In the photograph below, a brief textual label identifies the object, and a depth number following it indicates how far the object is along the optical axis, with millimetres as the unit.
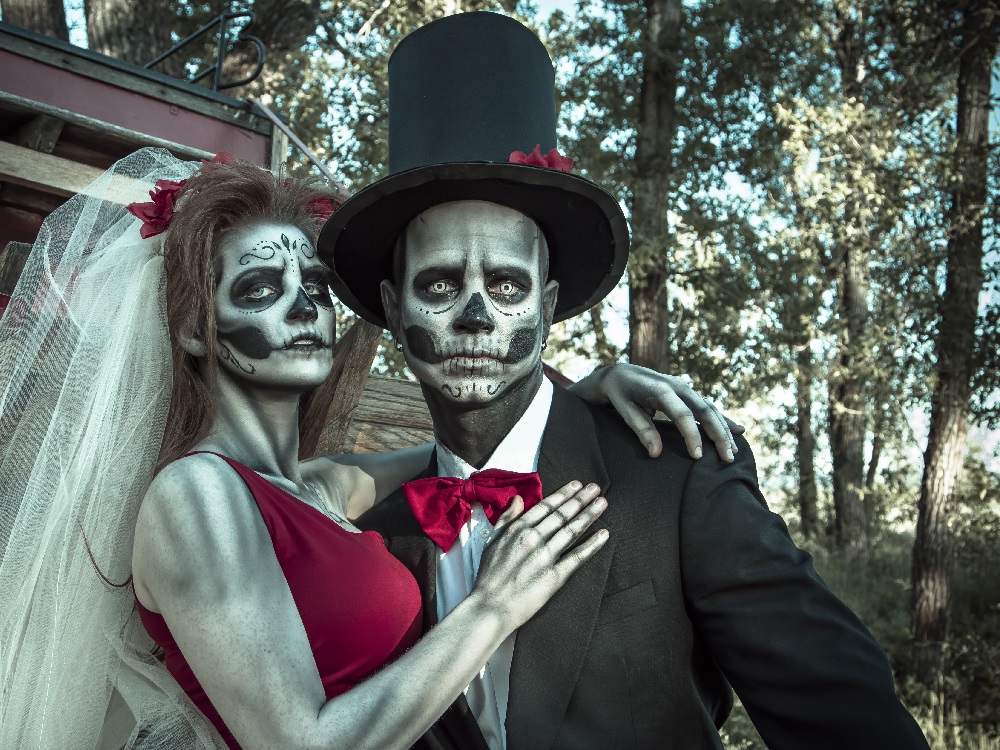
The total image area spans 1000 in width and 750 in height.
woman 2264
